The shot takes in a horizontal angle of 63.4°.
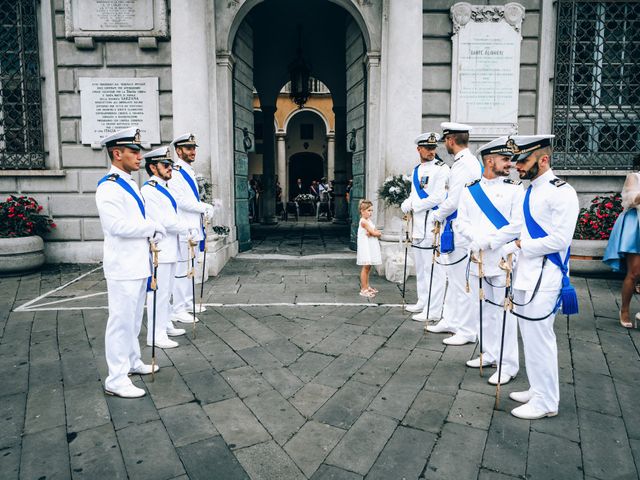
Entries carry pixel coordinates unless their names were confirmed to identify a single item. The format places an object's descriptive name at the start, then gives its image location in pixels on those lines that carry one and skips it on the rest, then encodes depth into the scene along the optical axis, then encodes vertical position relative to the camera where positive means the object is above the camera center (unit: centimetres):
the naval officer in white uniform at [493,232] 420 -34
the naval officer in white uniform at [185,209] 563 -20
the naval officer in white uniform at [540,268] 344 -53
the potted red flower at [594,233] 783 -66
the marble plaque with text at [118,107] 877 +142
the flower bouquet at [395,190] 754 +1
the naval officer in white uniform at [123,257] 388 -50
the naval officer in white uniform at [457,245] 517 -56
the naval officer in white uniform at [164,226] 493 -35
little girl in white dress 684 -68
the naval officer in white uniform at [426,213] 574 -25
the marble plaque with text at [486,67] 841 +201
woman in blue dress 559 -54
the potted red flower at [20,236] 812 -72
